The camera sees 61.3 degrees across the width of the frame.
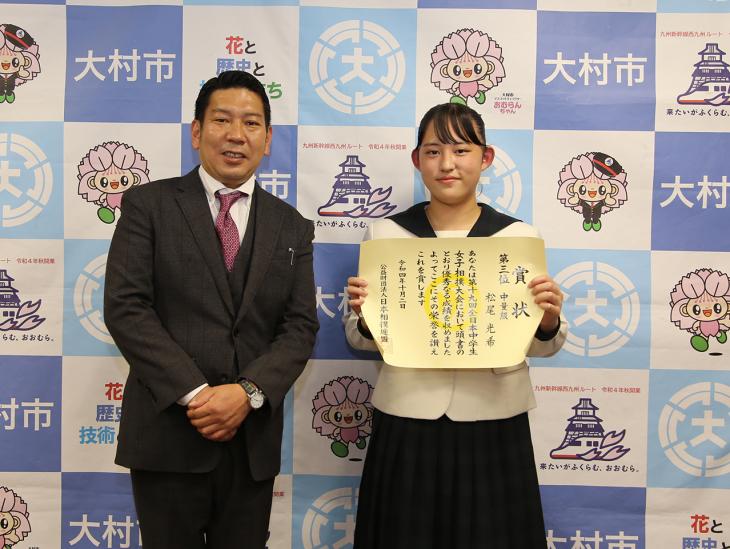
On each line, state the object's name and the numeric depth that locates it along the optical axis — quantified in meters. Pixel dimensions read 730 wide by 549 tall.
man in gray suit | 1.53
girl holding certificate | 1.64
